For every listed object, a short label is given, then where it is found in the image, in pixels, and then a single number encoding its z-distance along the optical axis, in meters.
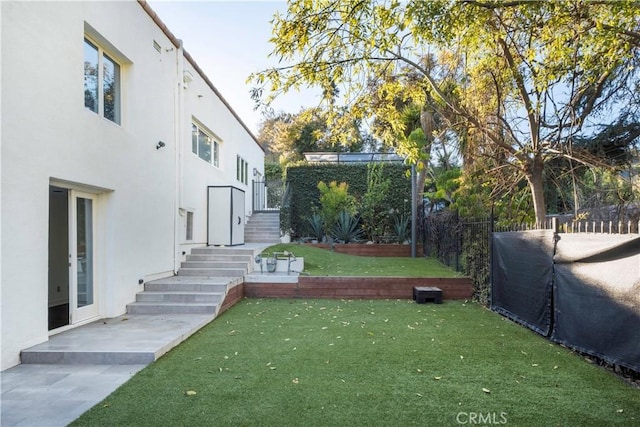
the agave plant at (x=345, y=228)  13.32
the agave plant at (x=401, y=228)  13.48
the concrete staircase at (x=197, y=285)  6.48
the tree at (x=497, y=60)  4.68
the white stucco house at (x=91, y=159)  4.15
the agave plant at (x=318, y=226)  13.83
